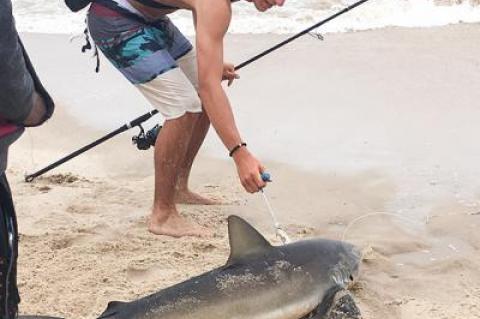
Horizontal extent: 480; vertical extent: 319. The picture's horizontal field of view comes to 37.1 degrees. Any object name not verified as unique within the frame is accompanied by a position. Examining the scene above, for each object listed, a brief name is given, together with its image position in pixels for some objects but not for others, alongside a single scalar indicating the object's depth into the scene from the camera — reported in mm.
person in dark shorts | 1663
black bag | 3962
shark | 2477
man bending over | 3863
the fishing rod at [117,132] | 4281
